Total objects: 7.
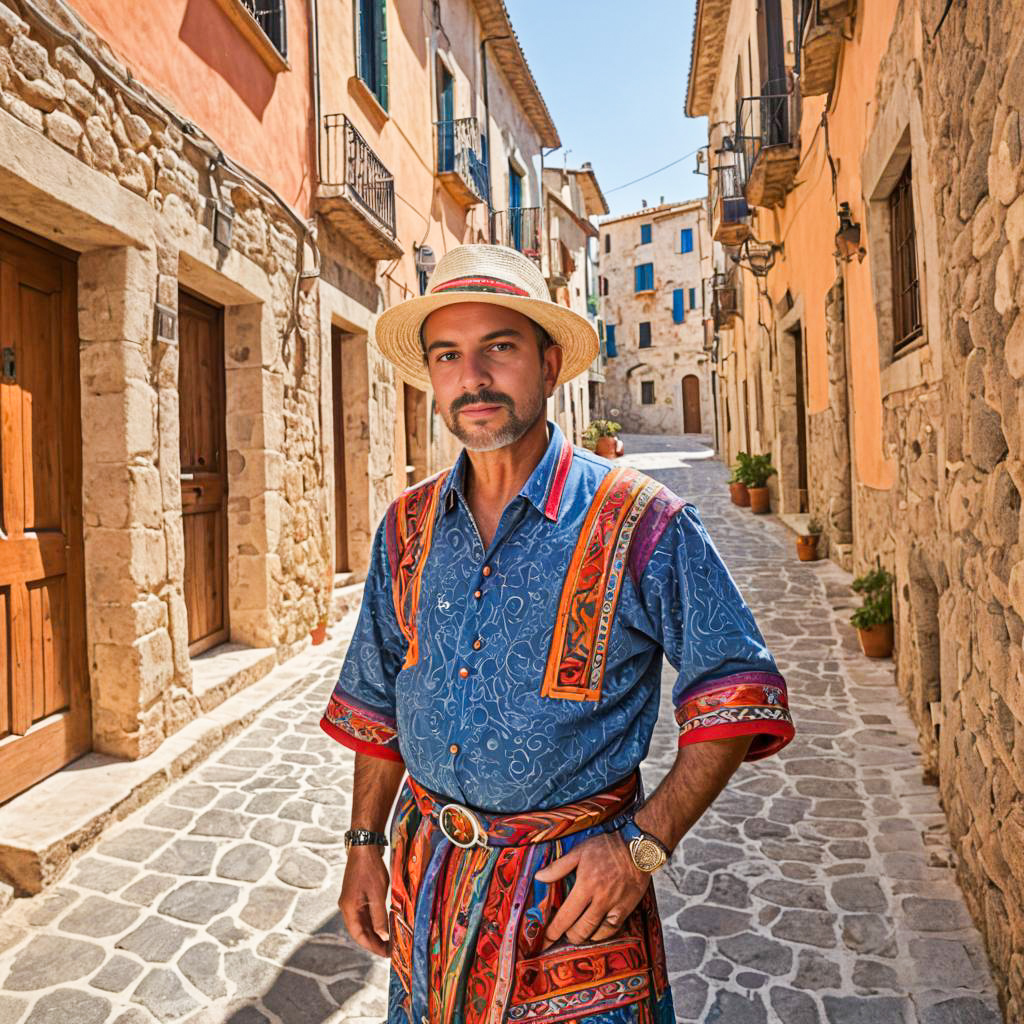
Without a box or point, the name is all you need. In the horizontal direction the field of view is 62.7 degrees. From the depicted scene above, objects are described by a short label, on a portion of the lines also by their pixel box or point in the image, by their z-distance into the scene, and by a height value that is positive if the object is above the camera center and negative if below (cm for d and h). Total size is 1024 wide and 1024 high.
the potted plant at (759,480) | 1303 +50
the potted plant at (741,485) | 1355 +45
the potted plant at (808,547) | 925 -41
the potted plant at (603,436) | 2280 +233
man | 150 -34
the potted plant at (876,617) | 602 -79
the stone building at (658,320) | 3625 +865
